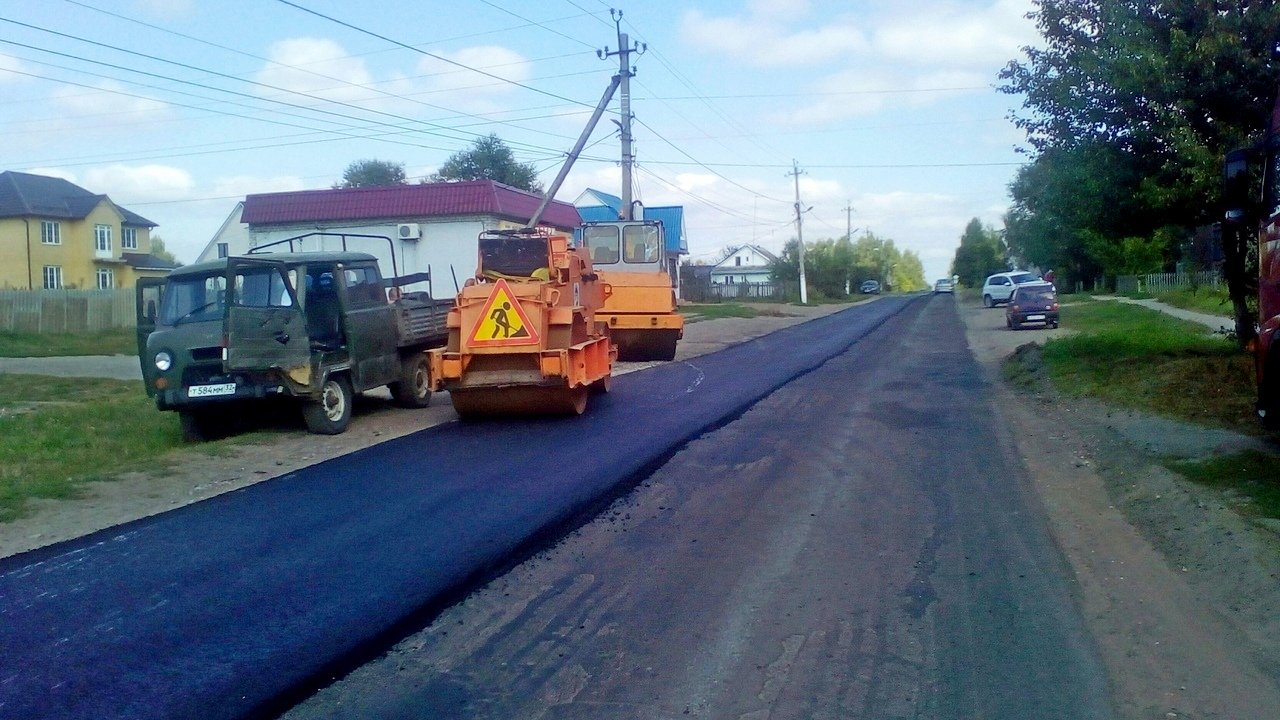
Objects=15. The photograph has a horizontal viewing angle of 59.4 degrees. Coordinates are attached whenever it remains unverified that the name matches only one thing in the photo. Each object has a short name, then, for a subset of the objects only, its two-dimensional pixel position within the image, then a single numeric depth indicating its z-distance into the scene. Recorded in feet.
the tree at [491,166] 247.70
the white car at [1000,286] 173.88
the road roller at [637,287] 77.15
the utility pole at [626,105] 107.14
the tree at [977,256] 371.97
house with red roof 130.62
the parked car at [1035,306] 109.19
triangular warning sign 45.83
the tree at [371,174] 271.08
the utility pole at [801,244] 238.27
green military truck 42.45
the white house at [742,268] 395.96
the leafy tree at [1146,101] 50.26
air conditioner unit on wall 131.34
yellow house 181.57
